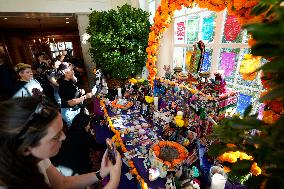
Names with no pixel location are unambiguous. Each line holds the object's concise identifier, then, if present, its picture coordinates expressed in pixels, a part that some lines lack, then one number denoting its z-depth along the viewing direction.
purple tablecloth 1.71
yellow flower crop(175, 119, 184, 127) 2.18
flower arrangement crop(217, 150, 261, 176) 1.34
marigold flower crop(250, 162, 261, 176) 1.33
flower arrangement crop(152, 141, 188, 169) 1.75
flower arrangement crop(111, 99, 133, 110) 3.34
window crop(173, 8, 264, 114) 3.04
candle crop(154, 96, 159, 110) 3.02
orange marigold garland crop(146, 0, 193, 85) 3.43
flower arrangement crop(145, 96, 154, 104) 3.08
